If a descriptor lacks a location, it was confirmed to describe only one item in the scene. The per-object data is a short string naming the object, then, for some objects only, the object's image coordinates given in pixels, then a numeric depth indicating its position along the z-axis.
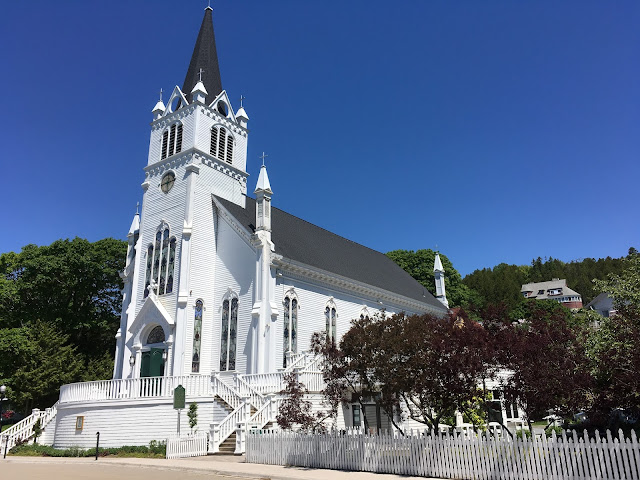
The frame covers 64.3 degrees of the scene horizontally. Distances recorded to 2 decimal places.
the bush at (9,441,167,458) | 21.41
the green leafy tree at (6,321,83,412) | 33.03
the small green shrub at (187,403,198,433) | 22.63
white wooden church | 23.64
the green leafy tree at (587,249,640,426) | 12.21
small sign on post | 22.31
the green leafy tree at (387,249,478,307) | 58.50
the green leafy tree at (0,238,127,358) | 39.06
